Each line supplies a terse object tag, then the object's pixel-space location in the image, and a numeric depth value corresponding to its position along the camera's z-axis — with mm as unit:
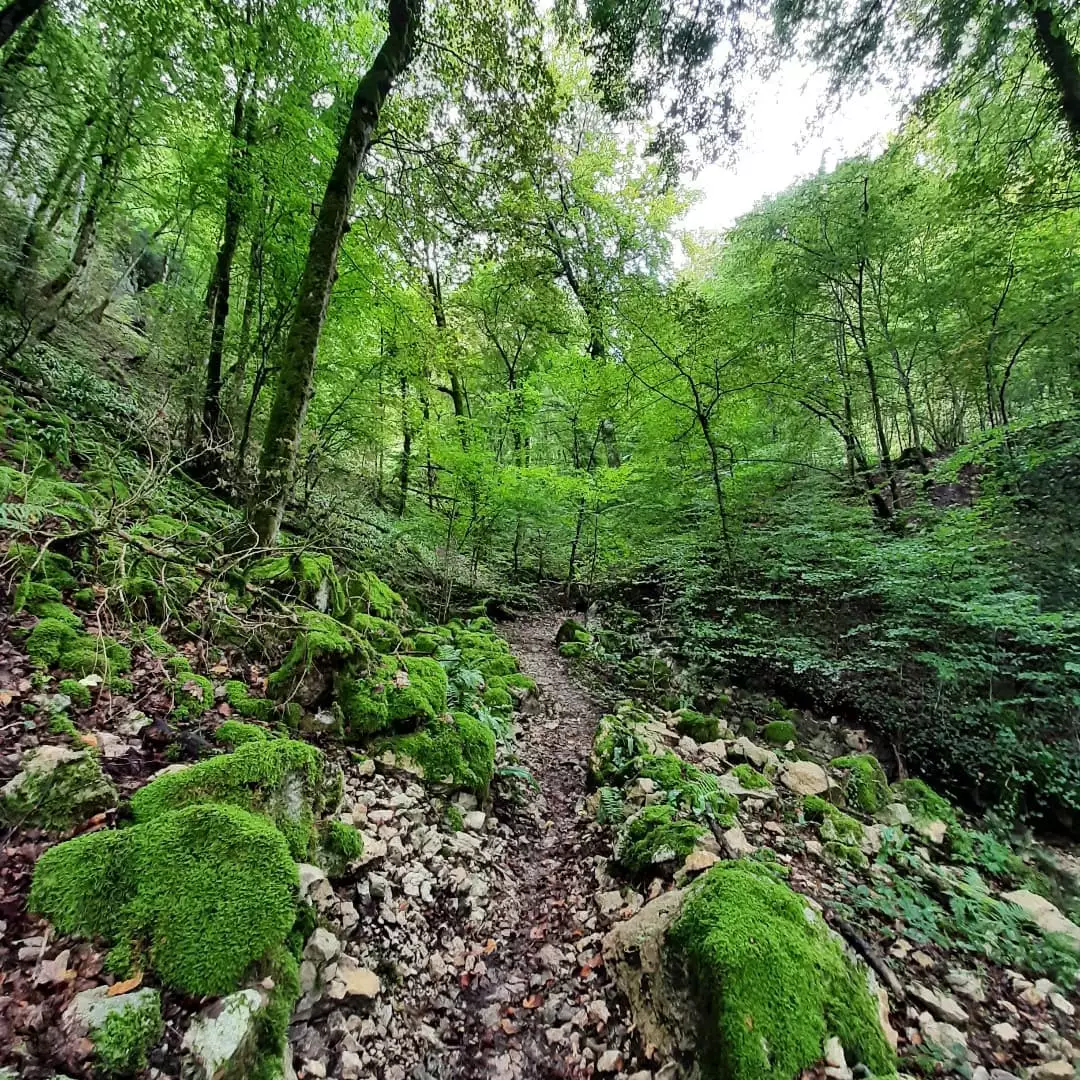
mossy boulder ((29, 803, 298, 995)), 1760
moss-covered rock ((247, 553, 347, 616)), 4418
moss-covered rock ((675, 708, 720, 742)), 5160
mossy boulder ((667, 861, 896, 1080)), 1980
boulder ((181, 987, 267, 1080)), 1586
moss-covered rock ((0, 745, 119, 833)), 1943
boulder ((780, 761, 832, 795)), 4222
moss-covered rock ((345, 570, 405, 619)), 5785
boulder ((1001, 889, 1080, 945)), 2994
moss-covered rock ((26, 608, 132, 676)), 2768
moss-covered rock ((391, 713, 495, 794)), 3746
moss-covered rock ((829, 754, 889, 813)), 4270
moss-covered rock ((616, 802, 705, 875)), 3125
